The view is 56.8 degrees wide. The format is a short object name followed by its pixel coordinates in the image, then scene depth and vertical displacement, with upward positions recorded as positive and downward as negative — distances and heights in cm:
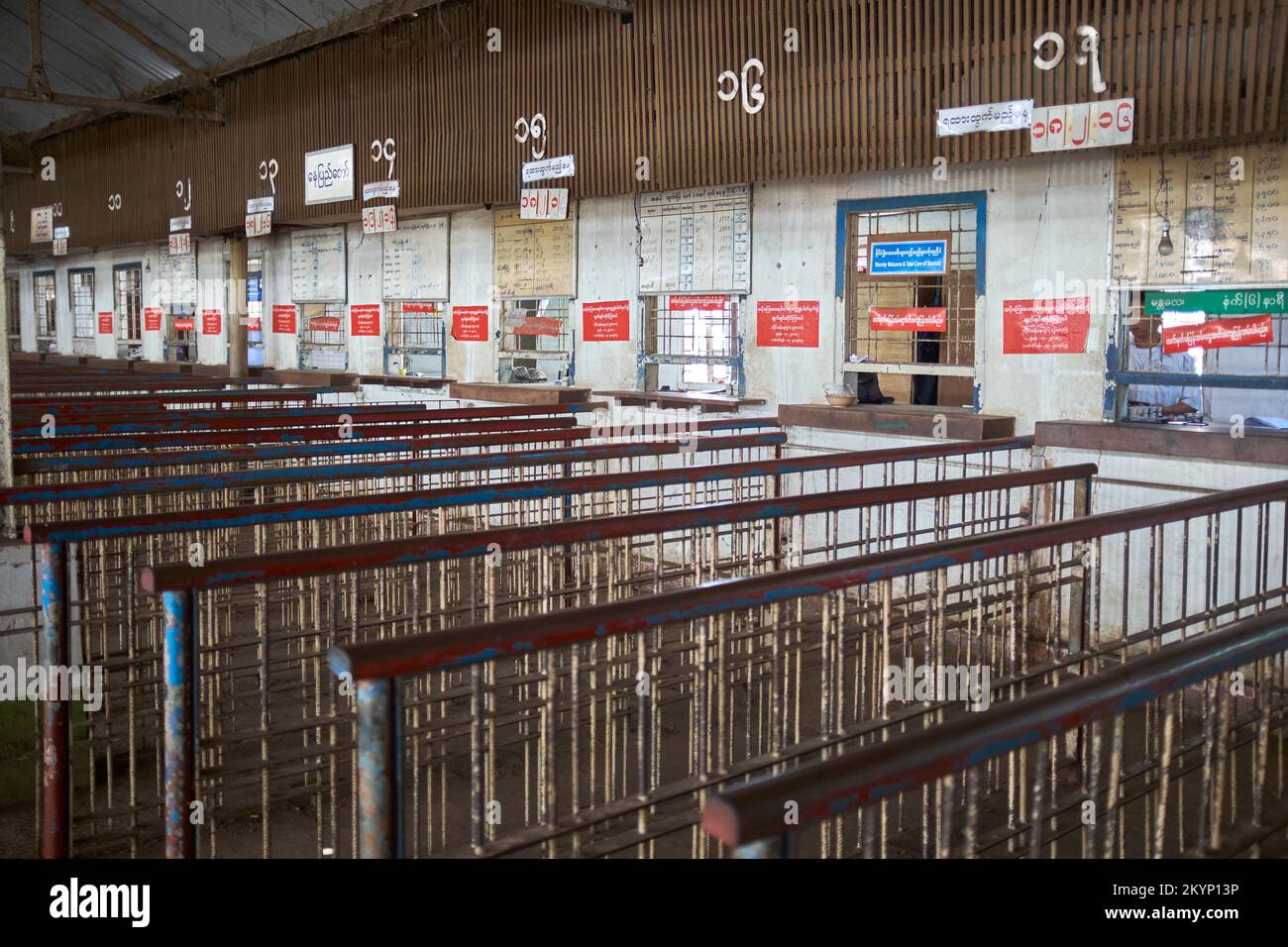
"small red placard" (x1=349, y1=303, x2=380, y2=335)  1282 +68
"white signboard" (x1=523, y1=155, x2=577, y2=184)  952 +173
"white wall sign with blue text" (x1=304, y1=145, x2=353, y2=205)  1180 +209
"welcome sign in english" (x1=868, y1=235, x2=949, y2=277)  758 +81
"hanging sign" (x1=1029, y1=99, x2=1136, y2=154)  614 +135
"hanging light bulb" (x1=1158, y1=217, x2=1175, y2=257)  634 +74
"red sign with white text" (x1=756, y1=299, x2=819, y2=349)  835 +41
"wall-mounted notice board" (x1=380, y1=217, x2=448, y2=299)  1180 +123
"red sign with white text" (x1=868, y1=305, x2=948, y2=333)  768 +41
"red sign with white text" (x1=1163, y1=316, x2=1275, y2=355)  613 +25
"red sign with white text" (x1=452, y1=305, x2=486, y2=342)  1131 +56
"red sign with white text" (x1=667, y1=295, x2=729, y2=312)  905 +60
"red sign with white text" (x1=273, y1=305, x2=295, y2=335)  1438 +76
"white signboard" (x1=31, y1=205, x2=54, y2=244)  1825 +243
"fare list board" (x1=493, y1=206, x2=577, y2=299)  1025 +111
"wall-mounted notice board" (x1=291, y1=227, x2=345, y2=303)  1336 +134
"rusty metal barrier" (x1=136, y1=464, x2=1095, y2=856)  266 -72
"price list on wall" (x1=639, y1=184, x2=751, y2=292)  880 +108
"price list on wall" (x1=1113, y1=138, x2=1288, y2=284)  600 +88
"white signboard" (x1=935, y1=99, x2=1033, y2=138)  663 +150
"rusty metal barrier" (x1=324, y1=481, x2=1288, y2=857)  204 -80
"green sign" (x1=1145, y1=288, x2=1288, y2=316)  607 +42
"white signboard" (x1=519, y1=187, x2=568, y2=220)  955 +144
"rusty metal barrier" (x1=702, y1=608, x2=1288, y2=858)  140 -51
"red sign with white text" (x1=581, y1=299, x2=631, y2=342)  977 +50
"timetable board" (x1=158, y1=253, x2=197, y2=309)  1666 +145
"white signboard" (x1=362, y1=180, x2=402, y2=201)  1127 +183
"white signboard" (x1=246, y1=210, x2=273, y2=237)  1301 +174
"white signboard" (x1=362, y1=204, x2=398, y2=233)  1124 +155
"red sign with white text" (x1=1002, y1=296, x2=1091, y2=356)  683 +33
